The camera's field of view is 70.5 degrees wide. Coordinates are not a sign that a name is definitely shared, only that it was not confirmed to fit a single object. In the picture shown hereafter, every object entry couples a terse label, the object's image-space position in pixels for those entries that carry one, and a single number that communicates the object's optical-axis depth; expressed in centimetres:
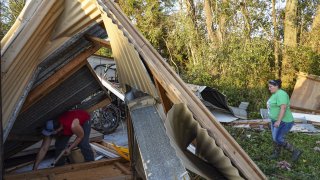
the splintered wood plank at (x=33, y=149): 415
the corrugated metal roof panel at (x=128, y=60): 190
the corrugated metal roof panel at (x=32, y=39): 203
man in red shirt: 365
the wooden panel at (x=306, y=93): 783
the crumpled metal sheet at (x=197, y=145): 152
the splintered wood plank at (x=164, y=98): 198
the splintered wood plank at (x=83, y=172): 335
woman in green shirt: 425
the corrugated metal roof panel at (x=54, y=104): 330
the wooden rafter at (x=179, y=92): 170
